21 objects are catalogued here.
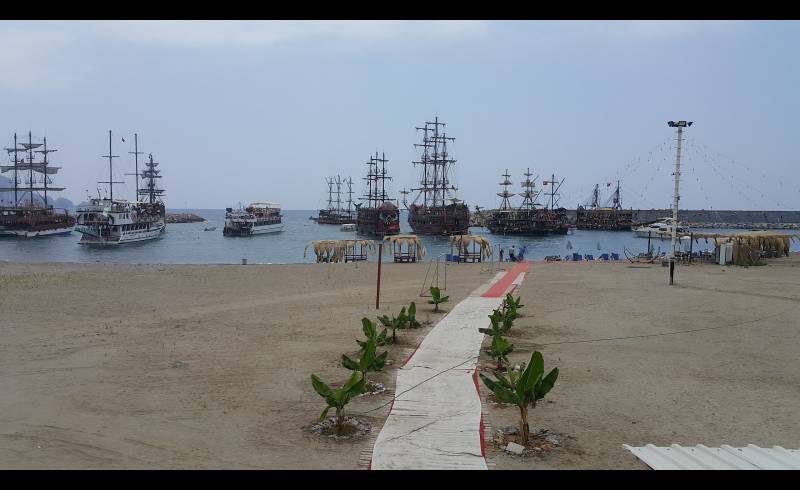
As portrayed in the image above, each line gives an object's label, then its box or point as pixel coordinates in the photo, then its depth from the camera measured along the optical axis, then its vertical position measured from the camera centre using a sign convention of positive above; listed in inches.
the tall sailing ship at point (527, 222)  4311.0 +32.6
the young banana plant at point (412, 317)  576.6 -95.0
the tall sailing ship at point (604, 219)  5575.8 +80.8
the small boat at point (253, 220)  3860.7 +5.5
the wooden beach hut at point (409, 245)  1624.1 -64.4
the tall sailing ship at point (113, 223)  2970.0 -24.1
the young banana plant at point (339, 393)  295.9 -89.9
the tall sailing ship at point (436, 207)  3880.4 +119.7
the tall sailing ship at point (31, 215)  3344.0 +13.0
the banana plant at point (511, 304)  593.6 -83.1
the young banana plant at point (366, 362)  357.4 -88.6
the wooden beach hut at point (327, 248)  1668.3 -76.4
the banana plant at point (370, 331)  436.5 -83.9
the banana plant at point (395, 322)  514.0 -90.5
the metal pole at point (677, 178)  1031.0 +91.4
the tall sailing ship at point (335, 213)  6373.0 +105.7
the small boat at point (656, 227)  3560.5 -4.6
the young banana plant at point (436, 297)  697.4 -89.2
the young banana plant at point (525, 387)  281.7 -83.6
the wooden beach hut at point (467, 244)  1572.3 -59.4
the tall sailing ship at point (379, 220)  3801.2 +22.7
